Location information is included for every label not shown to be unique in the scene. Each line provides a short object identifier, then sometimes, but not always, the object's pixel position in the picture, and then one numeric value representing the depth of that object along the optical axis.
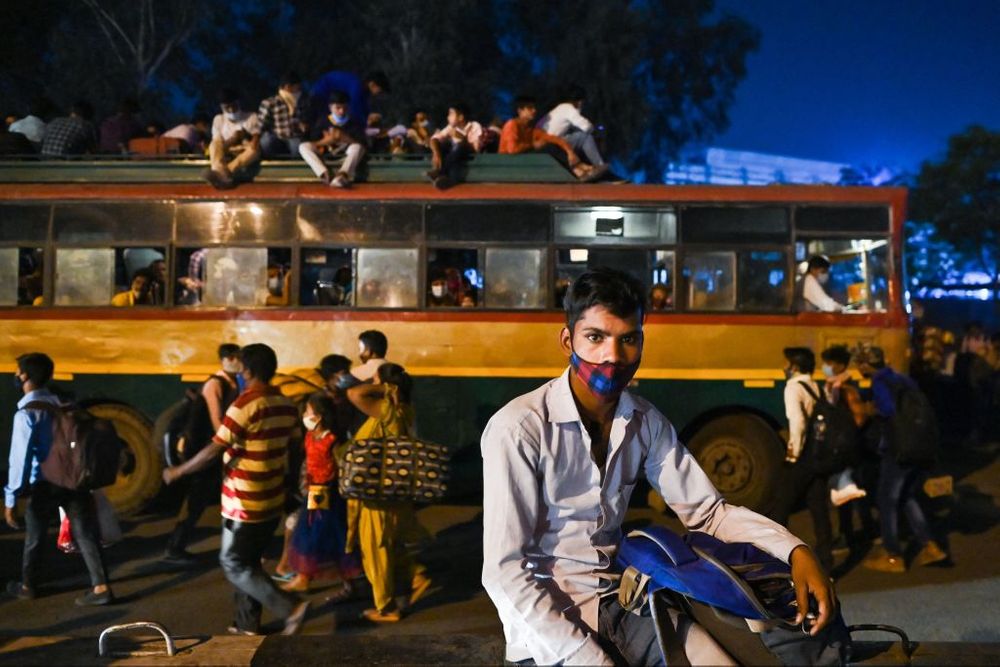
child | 6.52
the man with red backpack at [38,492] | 6.35
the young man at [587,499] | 2.35
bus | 9.30
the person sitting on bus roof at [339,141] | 9.45
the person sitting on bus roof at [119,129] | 11.34
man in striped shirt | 5.37
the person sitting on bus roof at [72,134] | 10.53
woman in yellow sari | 6.27
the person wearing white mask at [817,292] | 9.30
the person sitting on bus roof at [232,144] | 9.47
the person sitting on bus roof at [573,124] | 10.19
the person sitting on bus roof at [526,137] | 10.02
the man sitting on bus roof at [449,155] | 9.30
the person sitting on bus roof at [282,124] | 10.12
